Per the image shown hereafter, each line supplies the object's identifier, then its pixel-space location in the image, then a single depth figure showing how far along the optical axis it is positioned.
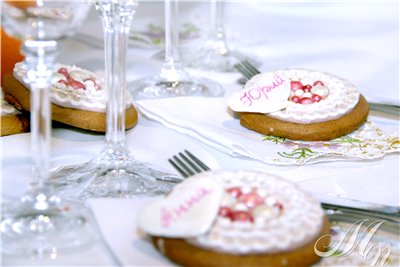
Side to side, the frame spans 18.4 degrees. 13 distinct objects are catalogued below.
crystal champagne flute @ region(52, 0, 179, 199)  0.66
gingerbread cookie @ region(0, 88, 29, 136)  0.74
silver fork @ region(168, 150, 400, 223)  0.63
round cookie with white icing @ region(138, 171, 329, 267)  0.55
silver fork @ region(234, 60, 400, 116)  0.81
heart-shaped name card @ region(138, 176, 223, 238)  0.55
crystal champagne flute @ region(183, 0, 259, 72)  0.94
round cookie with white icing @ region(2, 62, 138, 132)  0.74
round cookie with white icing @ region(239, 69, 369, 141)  0.74
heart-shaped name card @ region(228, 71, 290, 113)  0.75
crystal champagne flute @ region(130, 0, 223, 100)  0.86
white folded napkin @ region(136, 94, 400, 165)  0.72
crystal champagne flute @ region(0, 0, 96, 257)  0.59
